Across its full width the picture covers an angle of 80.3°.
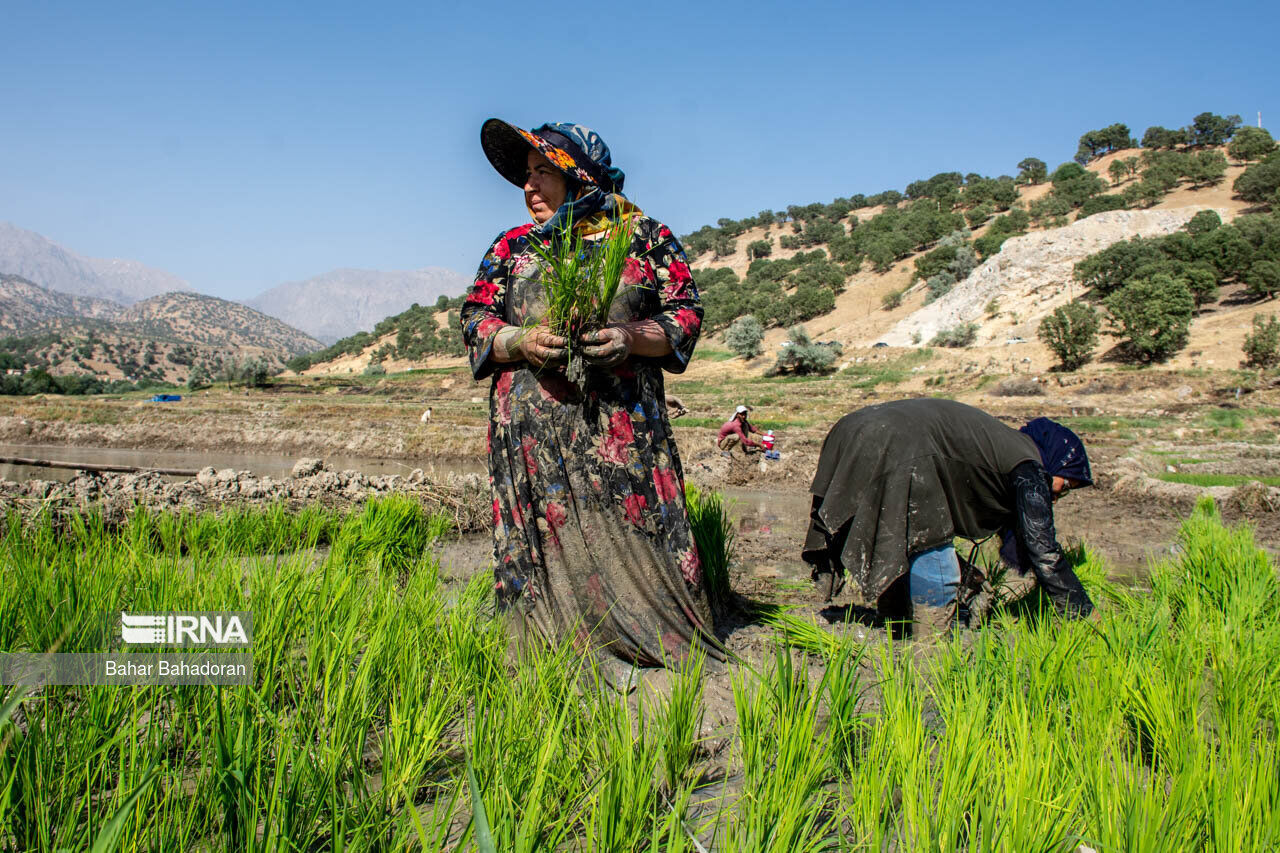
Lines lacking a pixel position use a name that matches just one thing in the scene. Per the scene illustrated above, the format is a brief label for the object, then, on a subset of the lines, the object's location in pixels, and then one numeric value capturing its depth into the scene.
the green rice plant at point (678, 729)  1.80
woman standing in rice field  2.41
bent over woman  2.90
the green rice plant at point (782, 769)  1.44
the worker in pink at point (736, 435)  10.73
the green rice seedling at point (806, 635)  2.69
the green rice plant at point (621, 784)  1.42
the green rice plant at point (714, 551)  3.28
